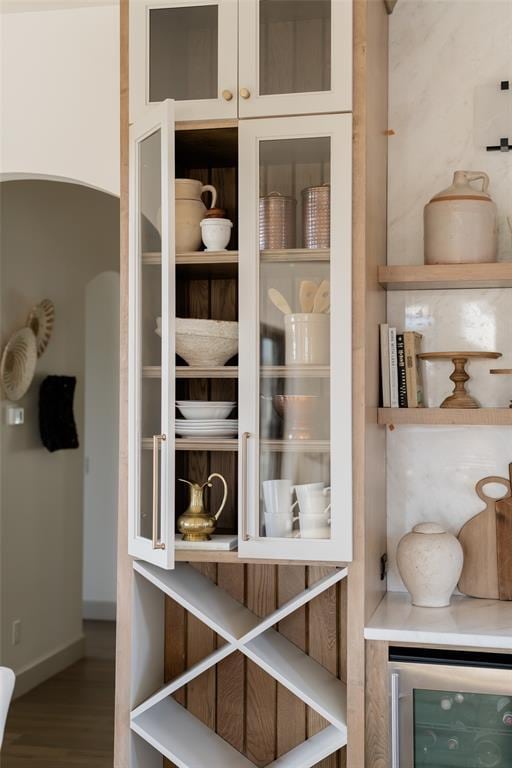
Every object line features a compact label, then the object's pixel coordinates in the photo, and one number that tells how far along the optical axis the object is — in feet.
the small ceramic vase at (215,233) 8.61
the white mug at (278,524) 8.24
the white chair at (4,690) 6.10
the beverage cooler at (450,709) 7.79
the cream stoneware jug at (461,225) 8.91
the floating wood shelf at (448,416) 8.82
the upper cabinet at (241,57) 8.13
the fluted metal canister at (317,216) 8.18
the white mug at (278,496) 8.25
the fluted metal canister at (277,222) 8.27
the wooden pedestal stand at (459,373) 9.07
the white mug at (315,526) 8.12
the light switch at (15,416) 14.43
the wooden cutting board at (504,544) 9.09
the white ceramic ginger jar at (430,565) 8.68
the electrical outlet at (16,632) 14.52
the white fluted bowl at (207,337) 8.57
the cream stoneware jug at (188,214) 8.70
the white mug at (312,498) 8.15
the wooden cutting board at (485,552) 9.12
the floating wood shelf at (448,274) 8.75
